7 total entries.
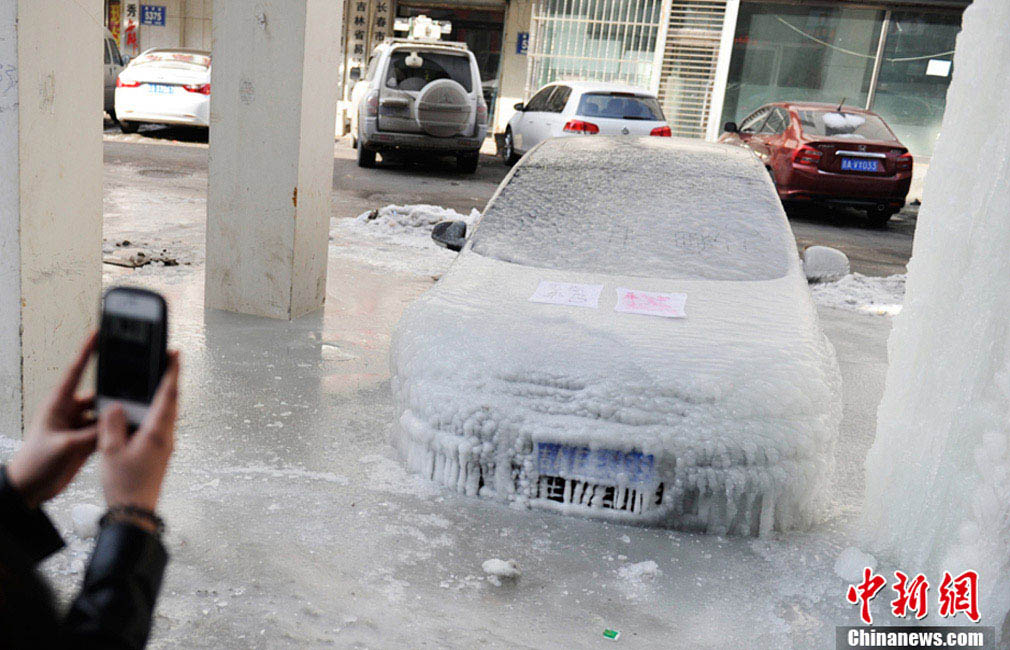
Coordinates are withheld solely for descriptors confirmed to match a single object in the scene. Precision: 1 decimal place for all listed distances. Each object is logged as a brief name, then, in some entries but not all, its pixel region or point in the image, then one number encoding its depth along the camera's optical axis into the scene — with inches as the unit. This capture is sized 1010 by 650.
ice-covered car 124.5
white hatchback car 511.5
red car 457.1
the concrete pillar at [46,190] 133.4
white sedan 553.3
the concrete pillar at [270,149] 211.3
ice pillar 99.3
